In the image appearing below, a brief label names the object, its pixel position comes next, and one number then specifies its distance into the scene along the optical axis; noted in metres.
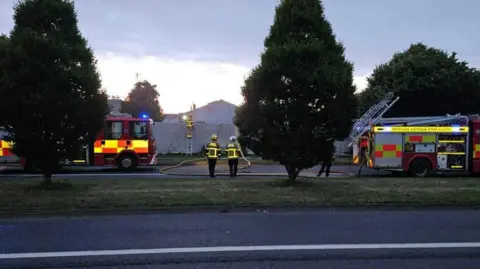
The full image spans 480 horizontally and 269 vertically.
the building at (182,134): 28.20
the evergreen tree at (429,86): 28.33
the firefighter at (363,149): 18.38
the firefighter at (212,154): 15.42
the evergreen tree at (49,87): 9.55
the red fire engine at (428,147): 16.98
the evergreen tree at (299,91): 10.27
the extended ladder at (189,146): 28.03
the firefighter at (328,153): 10.78
